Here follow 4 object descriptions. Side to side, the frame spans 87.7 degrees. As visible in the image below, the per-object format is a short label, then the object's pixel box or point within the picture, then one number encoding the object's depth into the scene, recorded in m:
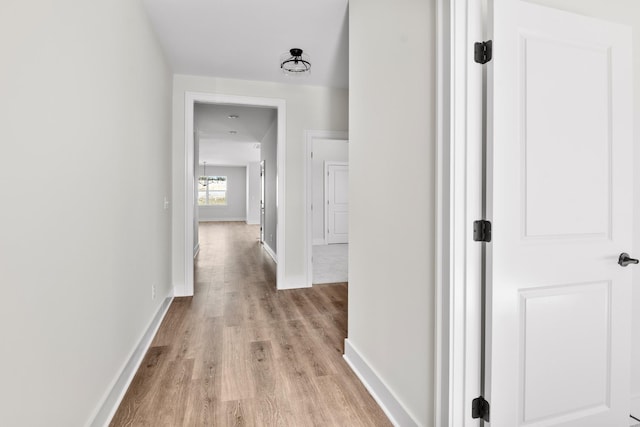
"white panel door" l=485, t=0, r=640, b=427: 1.30
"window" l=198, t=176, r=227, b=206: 14.27
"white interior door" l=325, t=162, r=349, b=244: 8.38
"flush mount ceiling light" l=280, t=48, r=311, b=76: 3.01
